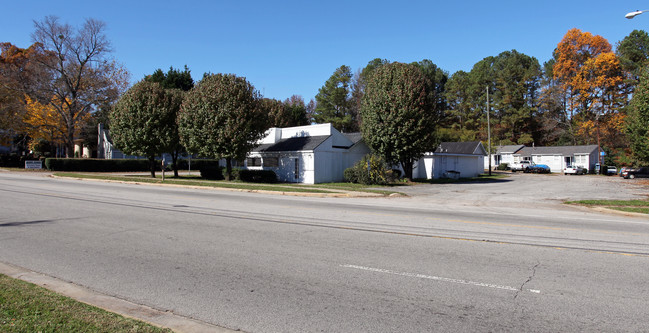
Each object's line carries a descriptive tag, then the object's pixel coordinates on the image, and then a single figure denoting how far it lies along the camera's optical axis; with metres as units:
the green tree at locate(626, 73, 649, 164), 29.30
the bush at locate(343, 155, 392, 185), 28.50
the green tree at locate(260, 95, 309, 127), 55.15
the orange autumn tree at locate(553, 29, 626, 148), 54.06
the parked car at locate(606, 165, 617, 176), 49.92
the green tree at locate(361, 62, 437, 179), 29.78
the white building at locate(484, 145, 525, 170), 64.56
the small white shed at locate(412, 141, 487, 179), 39.06
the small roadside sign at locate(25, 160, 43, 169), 43.78
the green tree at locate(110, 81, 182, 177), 32.06
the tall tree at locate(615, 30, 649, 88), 57.44
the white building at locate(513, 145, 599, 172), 56.50
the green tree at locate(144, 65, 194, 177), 52.28
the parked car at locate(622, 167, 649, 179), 41.34
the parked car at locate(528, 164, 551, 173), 55.56
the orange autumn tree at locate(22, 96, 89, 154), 47.67
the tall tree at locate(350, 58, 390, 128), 67.62
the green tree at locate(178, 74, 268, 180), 27.69
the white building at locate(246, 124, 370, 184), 30.53
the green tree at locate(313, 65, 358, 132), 67.31
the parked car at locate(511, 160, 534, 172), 58.47
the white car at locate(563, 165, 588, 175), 52.06
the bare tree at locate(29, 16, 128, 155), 45.97
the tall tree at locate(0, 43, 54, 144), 44.66
